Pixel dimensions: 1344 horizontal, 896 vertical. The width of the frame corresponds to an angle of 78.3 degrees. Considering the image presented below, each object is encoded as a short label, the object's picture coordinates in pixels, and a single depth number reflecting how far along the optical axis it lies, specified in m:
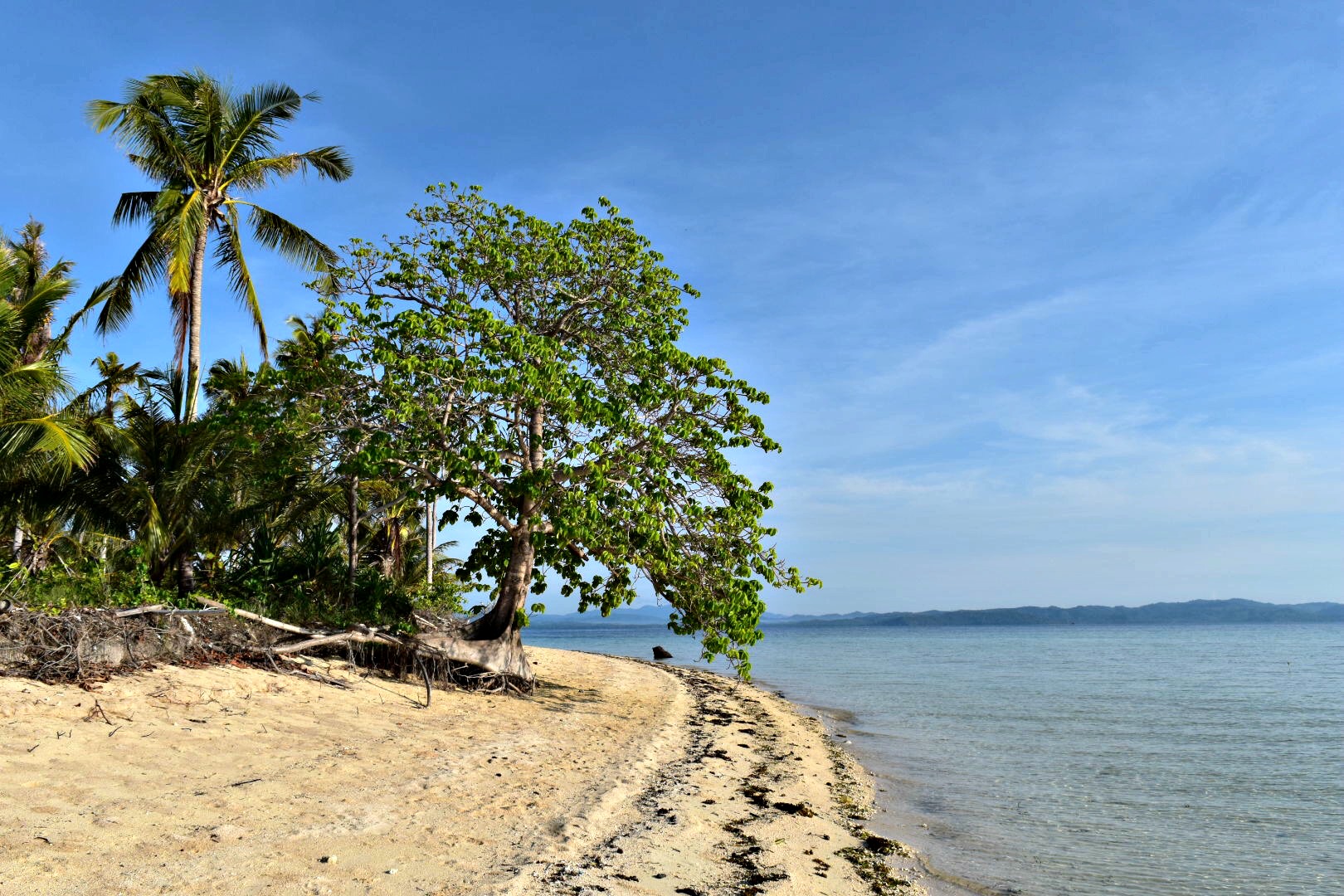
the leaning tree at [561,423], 12.42
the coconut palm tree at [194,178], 16.20
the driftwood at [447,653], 13.14
